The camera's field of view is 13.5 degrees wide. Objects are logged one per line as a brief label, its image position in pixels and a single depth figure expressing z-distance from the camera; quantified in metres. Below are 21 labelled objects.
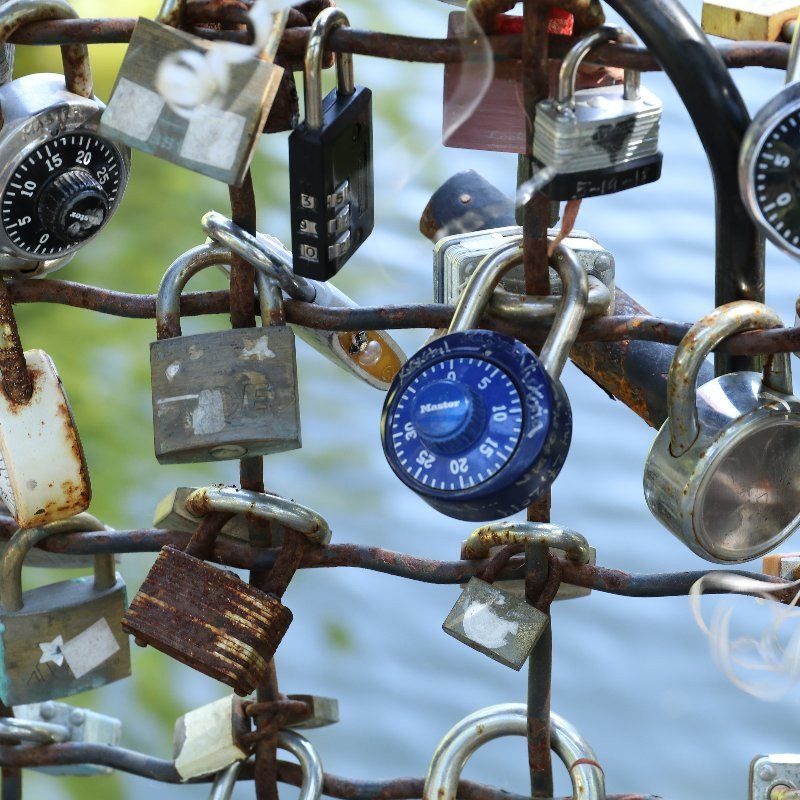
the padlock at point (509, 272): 0.97
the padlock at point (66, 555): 1.07
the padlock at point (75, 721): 1.16
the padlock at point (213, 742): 1.08
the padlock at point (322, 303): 0.99
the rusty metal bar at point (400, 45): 0.93
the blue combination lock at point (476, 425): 0.93
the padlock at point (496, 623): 1.00
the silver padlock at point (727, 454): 0.94
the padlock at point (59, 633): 1.09
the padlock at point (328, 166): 0.96
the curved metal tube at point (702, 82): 0.91
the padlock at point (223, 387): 1.00
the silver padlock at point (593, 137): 0.93
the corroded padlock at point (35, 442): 1.03
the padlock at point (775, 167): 0.90
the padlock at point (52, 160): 0.98
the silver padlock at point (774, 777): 1.03
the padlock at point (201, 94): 0.94
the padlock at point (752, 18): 0.94
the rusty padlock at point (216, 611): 1.02
